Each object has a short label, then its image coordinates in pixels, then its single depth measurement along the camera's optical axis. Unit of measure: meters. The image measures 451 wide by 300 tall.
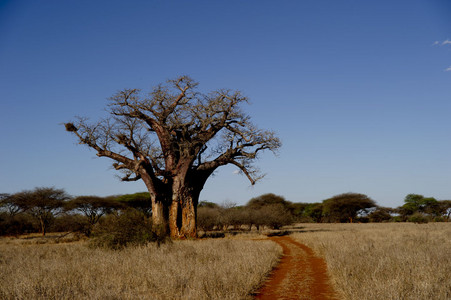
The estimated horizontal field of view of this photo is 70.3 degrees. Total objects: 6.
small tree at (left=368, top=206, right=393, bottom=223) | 54.22
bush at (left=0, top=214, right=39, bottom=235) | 33.32
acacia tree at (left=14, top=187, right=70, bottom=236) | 29.64
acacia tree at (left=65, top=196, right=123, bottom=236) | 31.98
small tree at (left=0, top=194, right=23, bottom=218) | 30.51
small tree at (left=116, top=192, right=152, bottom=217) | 38.19
